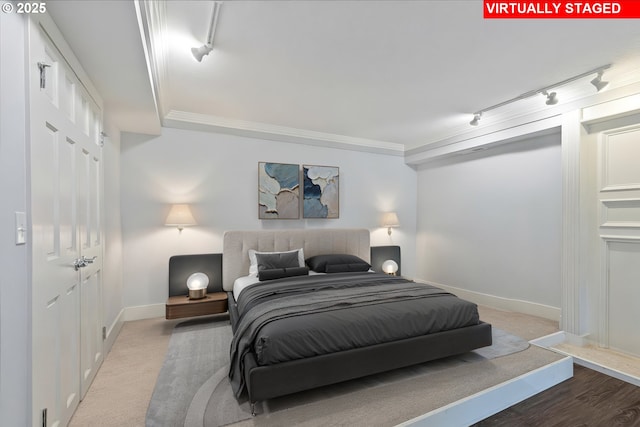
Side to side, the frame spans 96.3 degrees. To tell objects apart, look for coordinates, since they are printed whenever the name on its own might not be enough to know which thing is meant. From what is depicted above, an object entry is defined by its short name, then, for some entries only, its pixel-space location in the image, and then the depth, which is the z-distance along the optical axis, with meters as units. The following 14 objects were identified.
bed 1.92
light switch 1.26
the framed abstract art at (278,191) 4.23
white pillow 3.72
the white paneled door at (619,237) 2.75
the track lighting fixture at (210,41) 1.82
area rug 1.84
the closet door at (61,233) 1.40
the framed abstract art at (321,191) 4.52
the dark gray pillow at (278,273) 3.35
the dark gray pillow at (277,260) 3.57
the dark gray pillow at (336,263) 3.84
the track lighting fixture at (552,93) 2.59
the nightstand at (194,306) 3.16
